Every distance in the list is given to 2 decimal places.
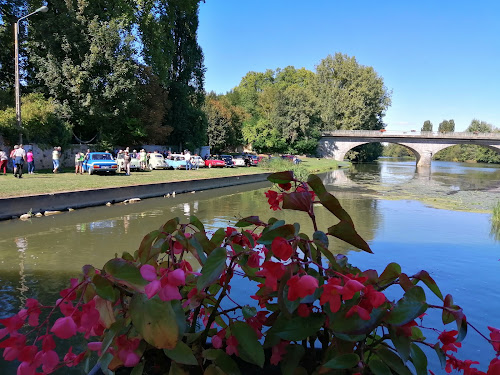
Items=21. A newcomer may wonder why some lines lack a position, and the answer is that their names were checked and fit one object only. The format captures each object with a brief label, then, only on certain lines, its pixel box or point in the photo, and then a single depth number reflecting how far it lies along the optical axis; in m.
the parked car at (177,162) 33.06
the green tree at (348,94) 74.88
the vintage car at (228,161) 39.95
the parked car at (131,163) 28.38
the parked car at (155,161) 32.47
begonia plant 1.22
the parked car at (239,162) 41.34
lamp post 20.19
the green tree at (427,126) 142.50
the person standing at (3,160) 21.22
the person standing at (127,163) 25.34
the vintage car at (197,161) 34.38
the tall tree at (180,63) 34.28
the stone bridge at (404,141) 69.56
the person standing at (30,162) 21.56
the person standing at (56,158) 23.62
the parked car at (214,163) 38.38
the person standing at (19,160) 19.31
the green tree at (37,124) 22.53
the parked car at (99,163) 23.92
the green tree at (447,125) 132.35
